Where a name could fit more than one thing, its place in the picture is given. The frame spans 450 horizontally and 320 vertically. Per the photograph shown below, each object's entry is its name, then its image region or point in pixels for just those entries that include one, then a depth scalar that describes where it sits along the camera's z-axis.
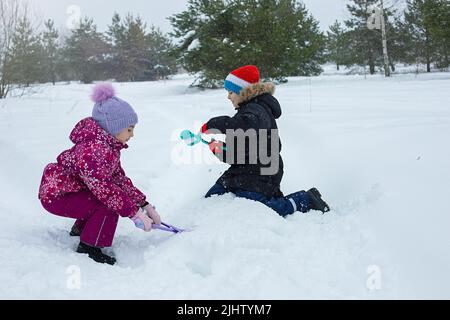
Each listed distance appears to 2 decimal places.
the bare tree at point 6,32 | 11.07
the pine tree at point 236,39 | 14.05
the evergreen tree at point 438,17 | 14.45
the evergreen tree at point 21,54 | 11.72
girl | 2.38
